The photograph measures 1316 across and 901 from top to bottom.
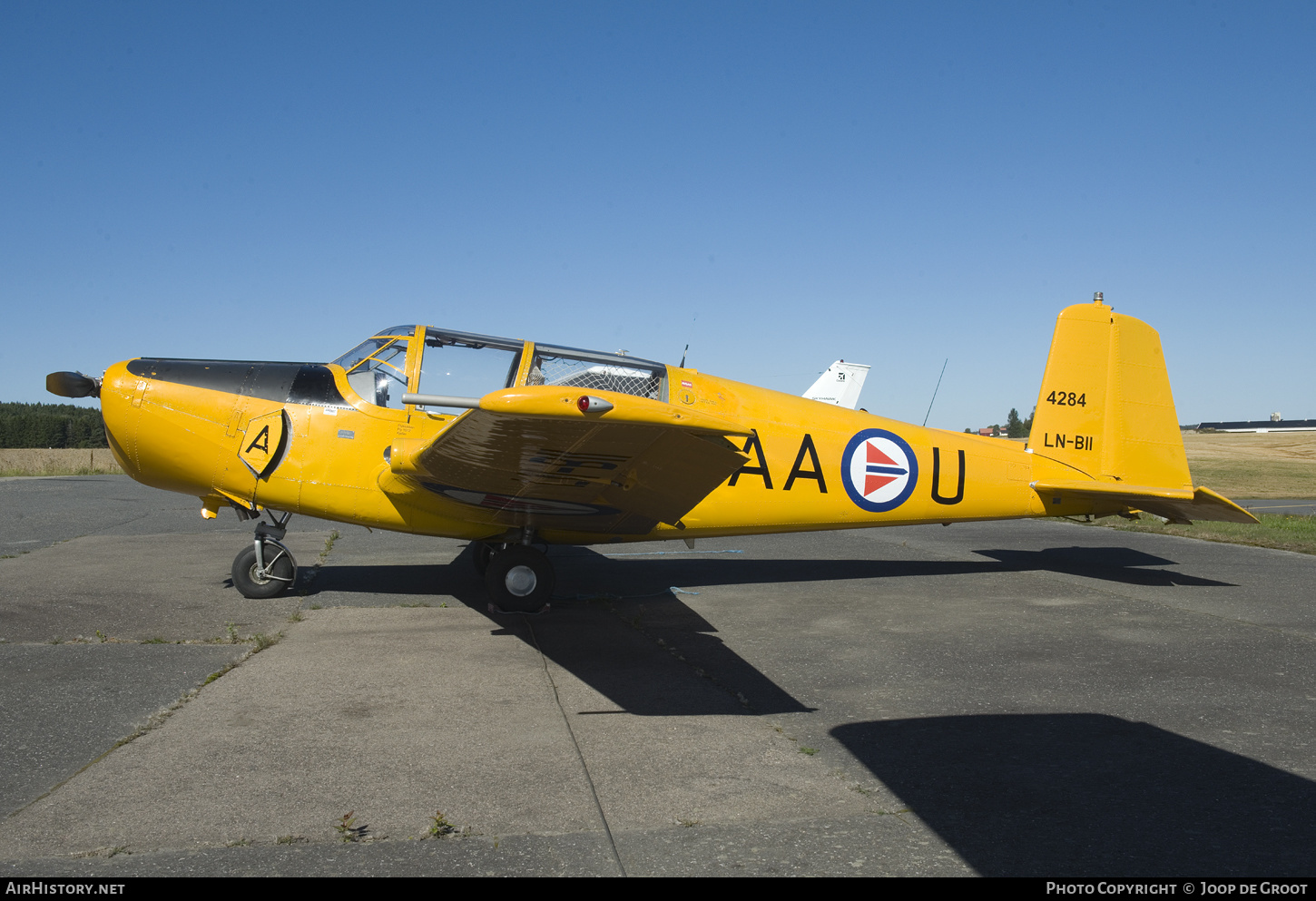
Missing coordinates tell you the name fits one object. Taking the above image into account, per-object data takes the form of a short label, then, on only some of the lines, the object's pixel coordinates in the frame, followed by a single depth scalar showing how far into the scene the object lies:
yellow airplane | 6.21
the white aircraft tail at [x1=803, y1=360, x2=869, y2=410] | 21.70
